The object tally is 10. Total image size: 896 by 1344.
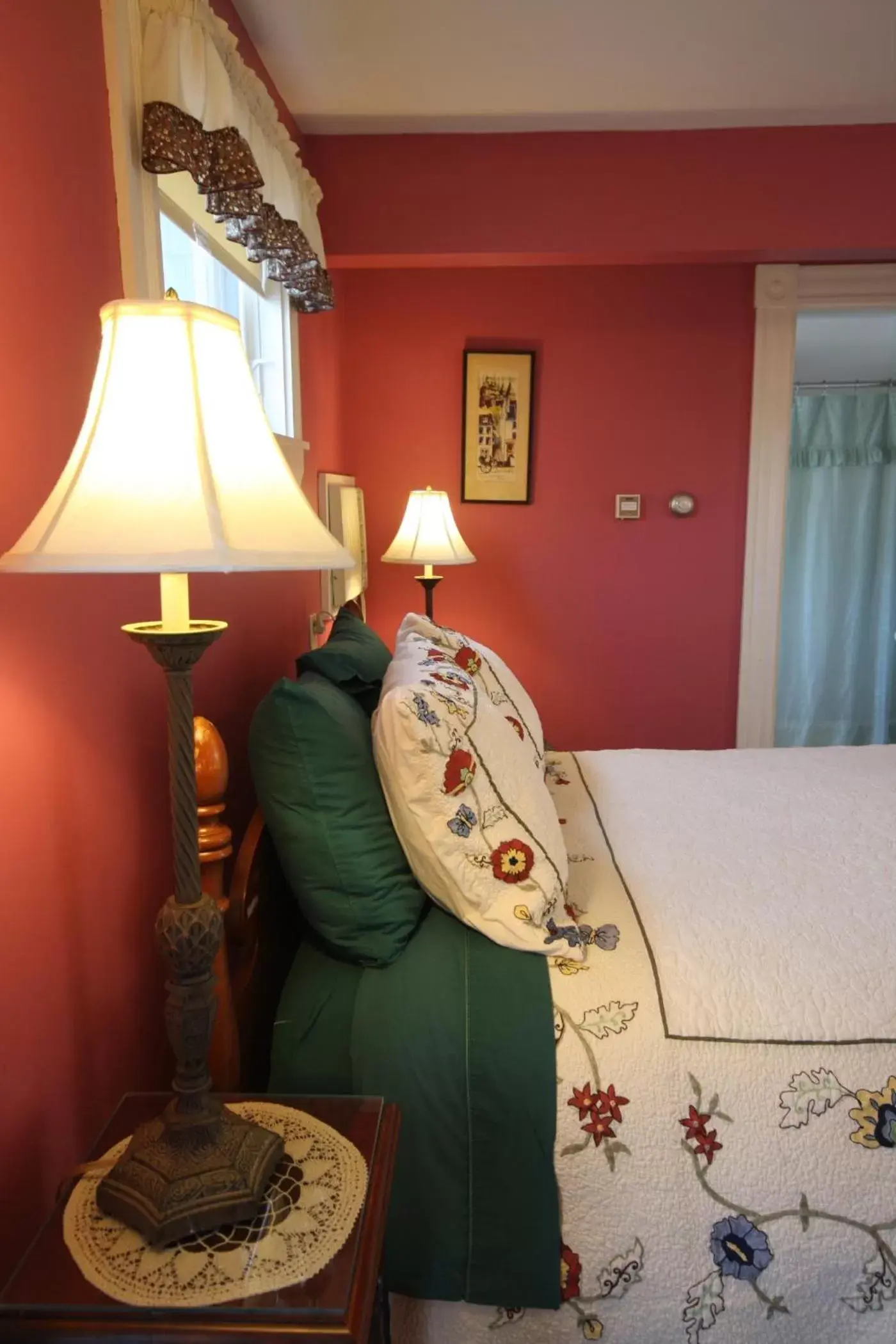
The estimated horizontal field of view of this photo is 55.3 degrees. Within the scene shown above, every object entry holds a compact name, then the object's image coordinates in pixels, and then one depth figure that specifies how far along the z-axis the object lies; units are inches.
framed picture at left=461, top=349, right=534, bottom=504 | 121.2
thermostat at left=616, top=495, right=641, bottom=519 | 123.7
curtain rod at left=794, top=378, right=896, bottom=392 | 159.5
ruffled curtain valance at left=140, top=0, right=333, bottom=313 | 47.4
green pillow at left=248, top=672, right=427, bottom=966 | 48.9
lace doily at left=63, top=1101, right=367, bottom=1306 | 30.3
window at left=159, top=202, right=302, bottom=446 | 62.3
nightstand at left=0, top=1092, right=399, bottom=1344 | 29.2
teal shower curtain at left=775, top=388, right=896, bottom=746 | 160.1
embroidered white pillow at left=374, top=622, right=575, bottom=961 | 49.9
